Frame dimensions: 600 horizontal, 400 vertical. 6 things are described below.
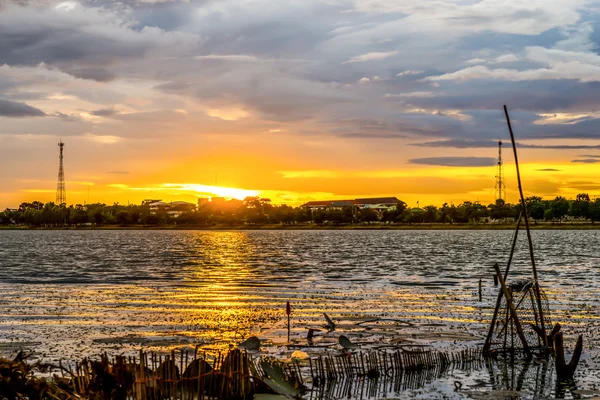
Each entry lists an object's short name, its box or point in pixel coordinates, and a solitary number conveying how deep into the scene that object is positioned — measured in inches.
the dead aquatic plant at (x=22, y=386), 564.1
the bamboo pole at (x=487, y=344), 911.4
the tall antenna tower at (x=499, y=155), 7258.9
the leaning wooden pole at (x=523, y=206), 867.4
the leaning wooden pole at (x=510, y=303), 843.4
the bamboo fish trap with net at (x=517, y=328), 853.4
